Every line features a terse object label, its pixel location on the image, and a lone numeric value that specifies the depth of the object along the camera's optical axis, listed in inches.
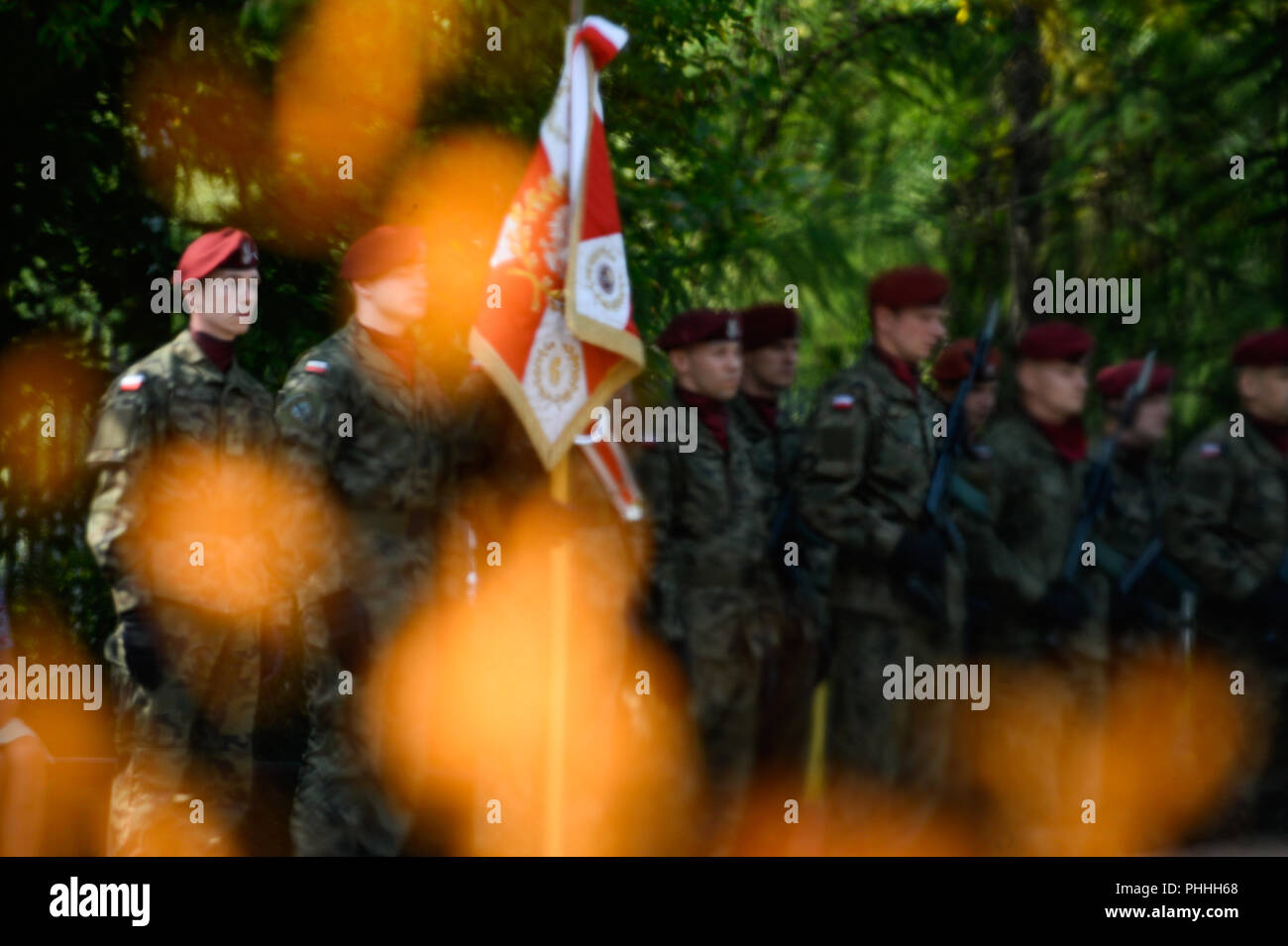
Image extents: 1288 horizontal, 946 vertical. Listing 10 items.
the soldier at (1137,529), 609.9
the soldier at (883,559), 541.6
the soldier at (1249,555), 610.5
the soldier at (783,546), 561.9
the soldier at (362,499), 496.1
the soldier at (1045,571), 569.6
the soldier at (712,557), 529.3
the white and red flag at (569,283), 502.3
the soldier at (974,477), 568.7
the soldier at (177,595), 490.0
